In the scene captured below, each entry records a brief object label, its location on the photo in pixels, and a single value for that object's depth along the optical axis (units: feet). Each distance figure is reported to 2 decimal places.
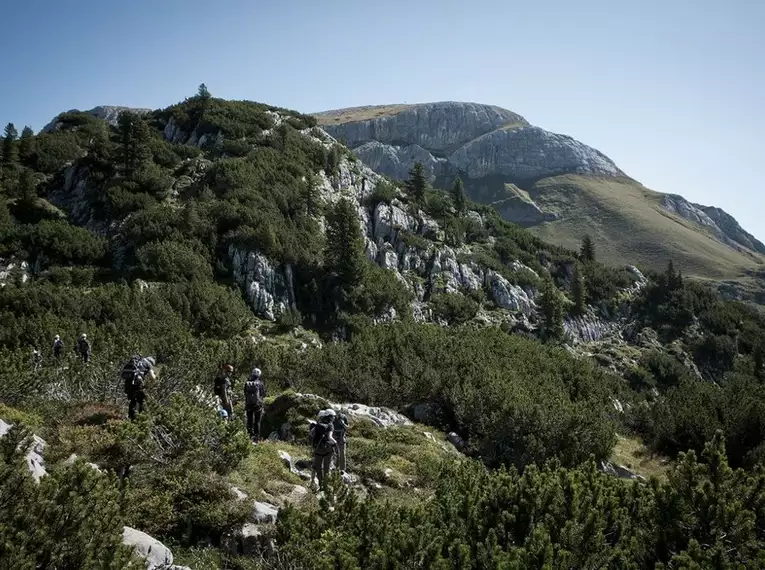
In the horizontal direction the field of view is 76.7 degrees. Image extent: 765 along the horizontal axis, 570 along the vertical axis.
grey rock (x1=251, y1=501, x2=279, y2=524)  25.18
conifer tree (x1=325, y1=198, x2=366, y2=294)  135.03
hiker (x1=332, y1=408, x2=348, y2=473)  34.24
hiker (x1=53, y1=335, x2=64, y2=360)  65.20
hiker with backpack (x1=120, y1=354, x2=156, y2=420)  36.96
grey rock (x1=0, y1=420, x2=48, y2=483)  22.81
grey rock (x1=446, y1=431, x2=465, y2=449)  56.24
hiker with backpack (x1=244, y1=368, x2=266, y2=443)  40.88
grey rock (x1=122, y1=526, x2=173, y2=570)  18.64
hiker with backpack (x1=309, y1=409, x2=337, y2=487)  31.30
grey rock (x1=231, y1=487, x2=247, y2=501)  26.71
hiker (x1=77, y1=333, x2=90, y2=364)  62.59
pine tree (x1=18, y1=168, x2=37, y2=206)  132.05
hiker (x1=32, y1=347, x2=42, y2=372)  50.22
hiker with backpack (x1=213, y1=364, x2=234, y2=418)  42.39
